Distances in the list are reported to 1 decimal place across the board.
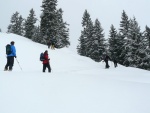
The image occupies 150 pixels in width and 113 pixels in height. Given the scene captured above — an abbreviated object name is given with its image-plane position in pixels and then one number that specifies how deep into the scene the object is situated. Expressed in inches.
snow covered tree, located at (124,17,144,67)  1413.6
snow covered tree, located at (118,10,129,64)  1615.4
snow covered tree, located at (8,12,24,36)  2329.0
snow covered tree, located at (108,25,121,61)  1654.8
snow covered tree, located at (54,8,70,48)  1941.4
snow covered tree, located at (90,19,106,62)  1699.1
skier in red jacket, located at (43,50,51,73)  503.8
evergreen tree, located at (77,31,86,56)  2188.5
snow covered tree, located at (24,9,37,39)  2049.7
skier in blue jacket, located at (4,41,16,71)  446.3
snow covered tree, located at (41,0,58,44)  1363.2
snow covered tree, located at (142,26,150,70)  1358.3
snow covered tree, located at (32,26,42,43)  2321.2
